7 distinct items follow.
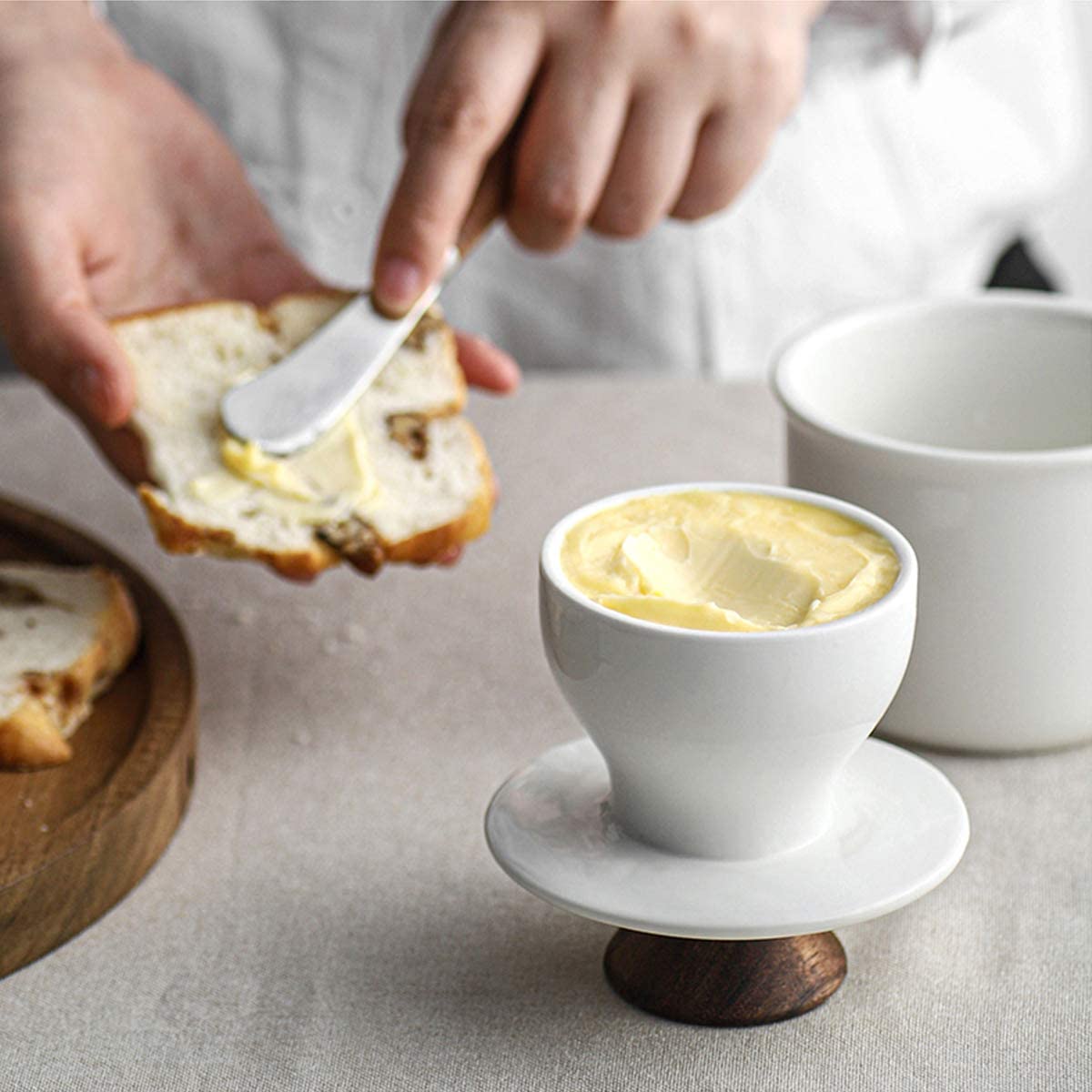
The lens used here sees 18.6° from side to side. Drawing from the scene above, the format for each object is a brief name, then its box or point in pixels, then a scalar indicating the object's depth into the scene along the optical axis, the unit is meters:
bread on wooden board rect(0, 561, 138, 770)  0.83
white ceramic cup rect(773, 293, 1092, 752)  0.81
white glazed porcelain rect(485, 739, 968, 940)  0.72
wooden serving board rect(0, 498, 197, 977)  0.78
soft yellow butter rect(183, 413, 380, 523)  0.89
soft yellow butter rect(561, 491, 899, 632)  0.72
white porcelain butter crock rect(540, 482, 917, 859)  0.71
